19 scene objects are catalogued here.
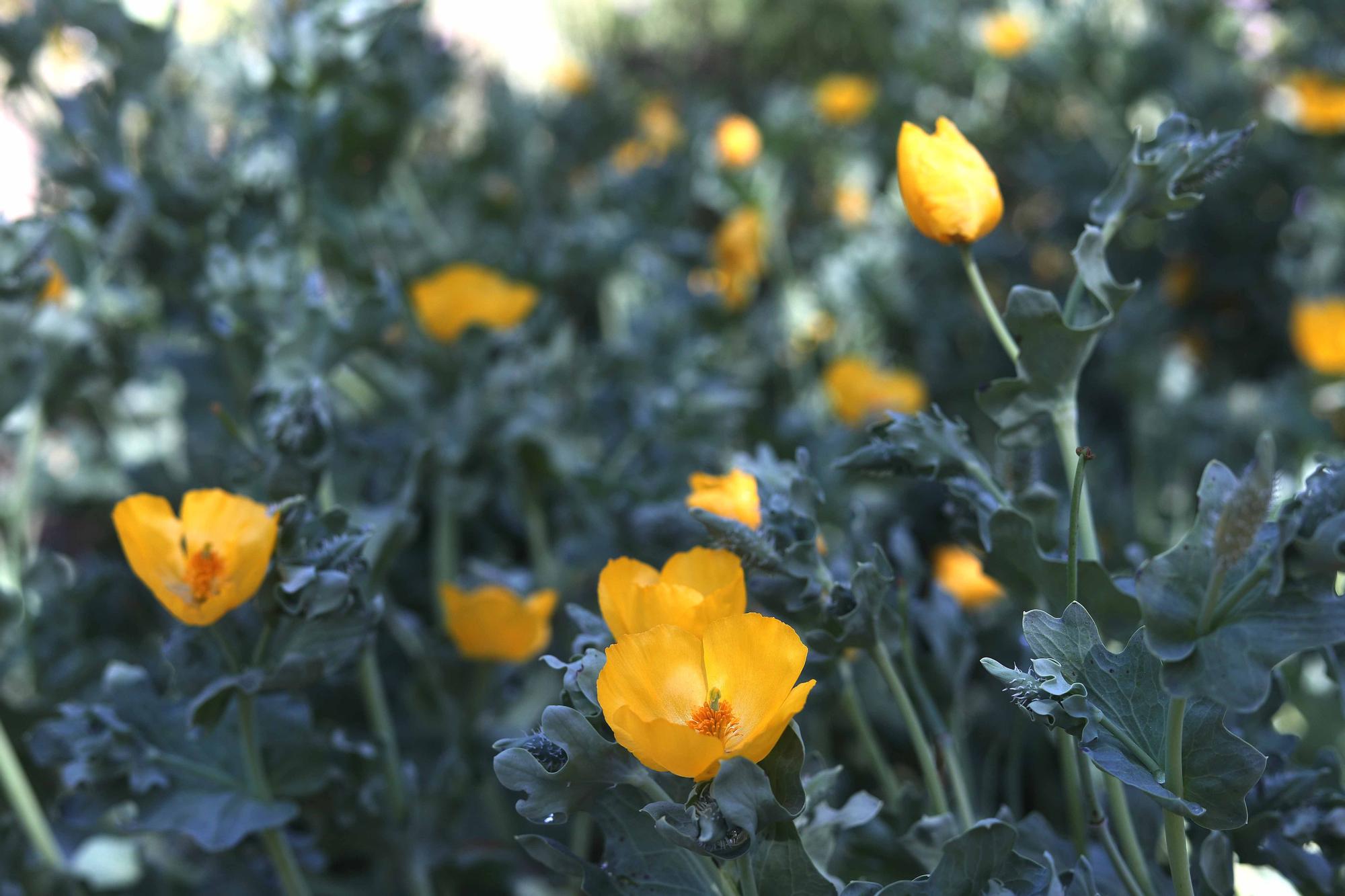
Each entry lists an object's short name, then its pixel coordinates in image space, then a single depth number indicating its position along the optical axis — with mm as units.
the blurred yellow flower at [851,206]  2539
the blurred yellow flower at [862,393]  1960
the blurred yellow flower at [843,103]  2684
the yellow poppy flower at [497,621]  1248
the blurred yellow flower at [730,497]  875
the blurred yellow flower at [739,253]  2213
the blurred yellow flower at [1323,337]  1909
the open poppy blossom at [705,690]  641
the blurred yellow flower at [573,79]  2973
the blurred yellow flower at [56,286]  1445
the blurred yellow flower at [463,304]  1669
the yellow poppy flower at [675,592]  729
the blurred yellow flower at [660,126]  2727
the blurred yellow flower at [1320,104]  2338
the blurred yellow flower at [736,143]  2084
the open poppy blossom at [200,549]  854
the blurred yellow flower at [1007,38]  2658
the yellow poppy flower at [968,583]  1636
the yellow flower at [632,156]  2588
